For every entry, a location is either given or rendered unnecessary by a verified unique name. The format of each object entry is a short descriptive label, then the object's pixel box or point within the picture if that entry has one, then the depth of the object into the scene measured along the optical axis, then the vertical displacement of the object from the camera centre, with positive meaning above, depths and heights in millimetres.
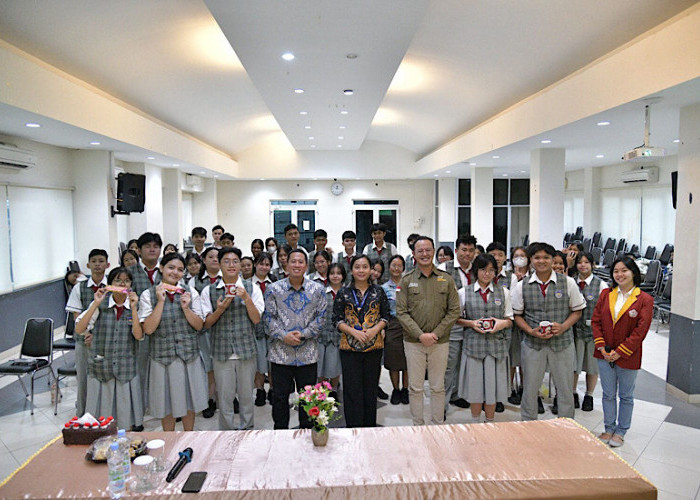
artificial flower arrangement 2367 -956
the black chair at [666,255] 9494 -686
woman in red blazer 3479 -899
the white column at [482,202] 10883 +512
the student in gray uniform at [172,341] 3414 -891
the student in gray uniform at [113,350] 3357 -928
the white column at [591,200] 13438 +672
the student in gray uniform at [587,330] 4316 -1019
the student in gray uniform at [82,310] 3846 -729
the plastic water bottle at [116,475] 1981 -1104
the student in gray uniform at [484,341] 3832 -1003
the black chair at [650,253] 10688 -722
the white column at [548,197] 7434 +420
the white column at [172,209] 11273 +383
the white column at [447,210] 14414 +421
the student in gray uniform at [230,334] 3594 -876
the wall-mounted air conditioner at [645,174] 11016 +1169
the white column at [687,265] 4492 -433
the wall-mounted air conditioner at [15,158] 5906 +912
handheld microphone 2105 -1152
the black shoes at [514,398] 4570 -1776
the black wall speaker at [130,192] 7758 +558
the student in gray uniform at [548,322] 3771 -838
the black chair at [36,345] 4508 -1201
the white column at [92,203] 7836 +376
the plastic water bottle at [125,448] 2082 -1079
